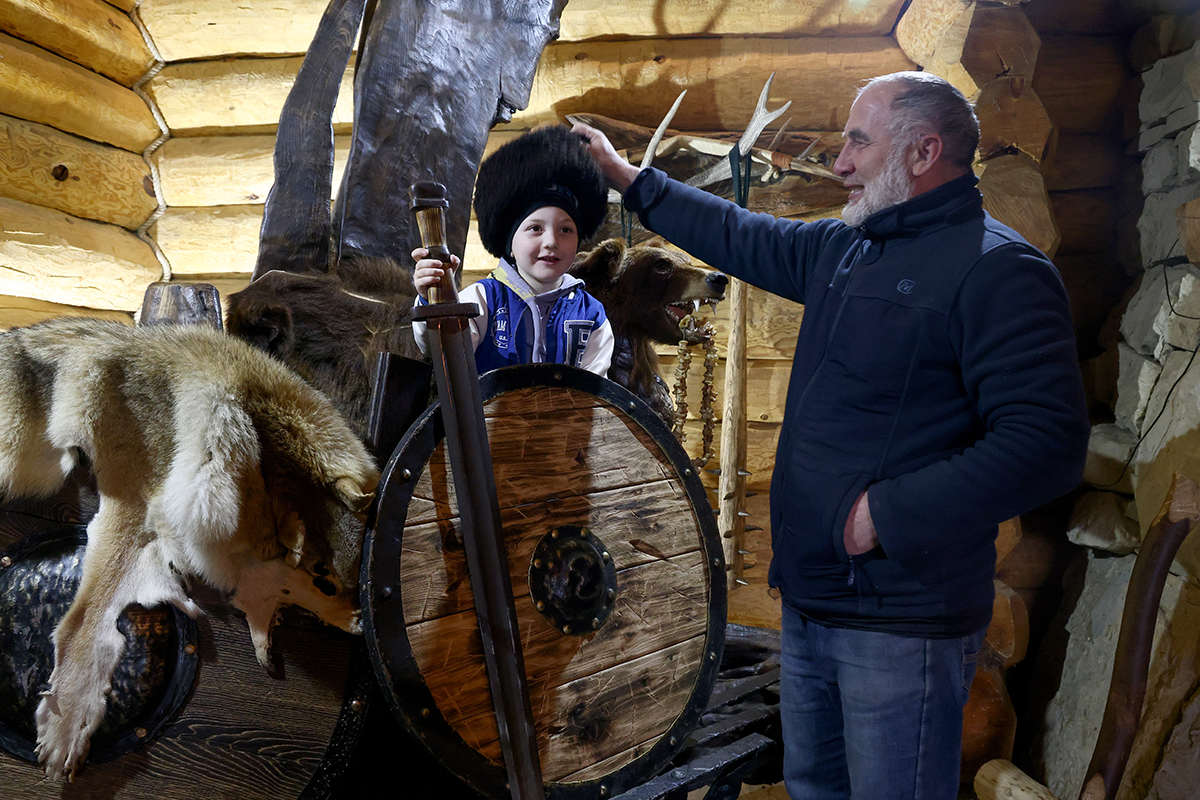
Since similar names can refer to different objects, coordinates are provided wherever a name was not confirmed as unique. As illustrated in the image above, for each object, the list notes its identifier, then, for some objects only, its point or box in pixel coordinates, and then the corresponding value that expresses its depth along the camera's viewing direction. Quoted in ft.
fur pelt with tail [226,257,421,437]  5.23
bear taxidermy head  7.11
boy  5.03
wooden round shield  3.55
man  3.44
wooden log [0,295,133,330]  9.45
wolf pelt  3.30
